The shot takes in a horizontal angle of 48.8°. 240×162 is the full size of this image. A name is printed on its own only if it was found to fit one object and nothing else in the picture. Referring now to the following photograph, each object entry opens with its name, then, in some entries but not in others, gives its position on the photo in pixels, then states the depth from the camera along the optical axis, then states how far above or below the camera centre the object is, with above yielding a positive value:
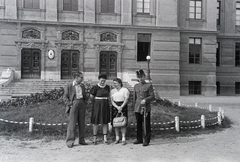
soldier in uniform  7.59 -1.04
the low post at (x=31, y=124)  8.80 -1.93
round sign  22.86 +1.09
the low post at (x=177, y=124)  9.33 -2.01
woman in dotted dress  7.63 -1.13
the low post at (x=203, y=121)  10.01 -2.05
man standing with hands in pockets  7.55 -1.12
